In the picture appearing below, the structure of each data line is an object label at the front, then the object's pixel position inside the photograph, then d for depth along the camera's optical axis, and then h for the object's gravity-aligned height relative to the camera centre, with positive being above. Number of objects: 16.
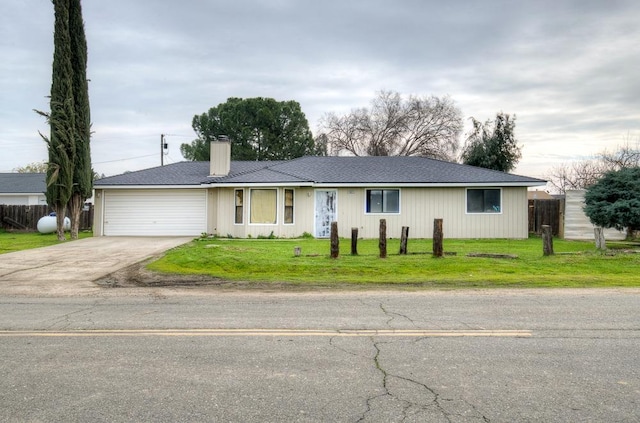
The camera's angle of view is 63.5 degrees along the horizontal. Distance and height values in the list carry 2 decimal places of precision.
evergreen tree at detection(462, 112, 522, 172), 35.03 +5.11
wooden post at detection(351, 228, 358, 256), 14.20 -0.53
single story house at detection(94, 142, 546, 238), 22.53 +0.89
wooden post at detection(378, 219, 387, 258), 13.67 -0.56
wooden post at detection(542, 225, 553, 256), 13.68 -0.46
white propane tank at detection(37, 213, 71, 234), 27.31 -0.20
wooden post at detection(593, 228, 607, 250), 15.70 -0.49
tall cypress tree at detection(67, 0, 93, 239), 22.59 +4.67
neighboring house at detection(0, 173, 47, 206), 42.03 +2.45
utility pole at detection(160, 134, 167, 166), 46.02 +6.78
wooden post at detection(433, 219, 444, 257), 13.37 -0.44
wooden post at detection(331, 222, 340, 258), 13.55 -0.51
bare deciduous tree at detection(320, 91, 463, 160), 47.03 +8.75
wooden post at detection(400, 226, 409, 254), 14.27 -0.56
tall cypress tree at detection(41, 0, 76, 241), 21.86 +4.43
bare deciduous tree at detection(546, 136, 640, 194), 34.66 +4.25
